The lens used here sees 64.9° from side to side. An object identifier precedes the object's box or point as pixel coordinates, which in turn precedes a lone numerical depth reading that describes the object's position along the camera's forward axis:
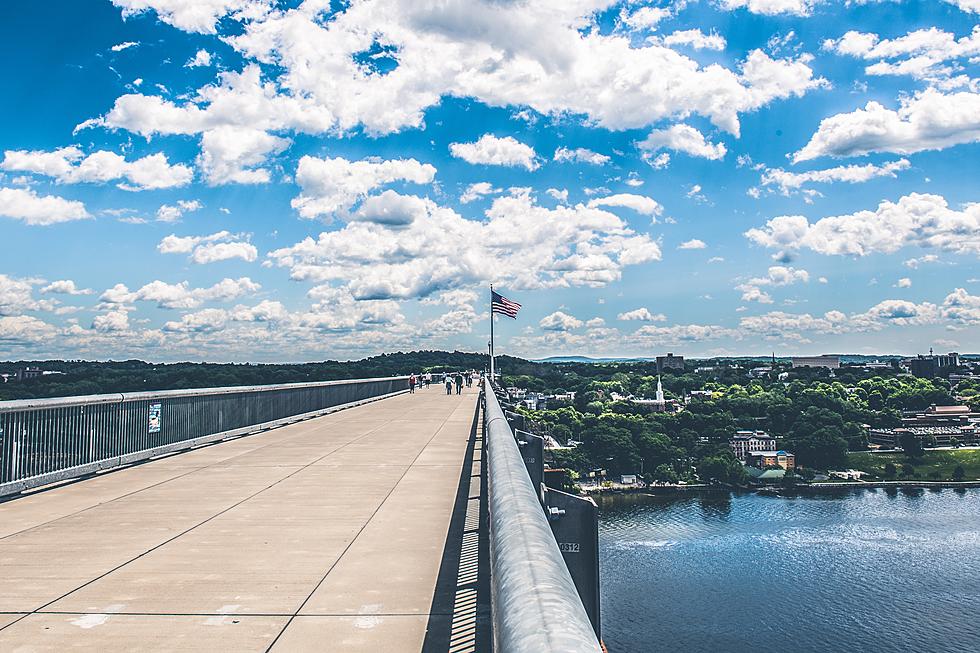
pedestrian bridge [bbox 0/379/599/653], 4.08
